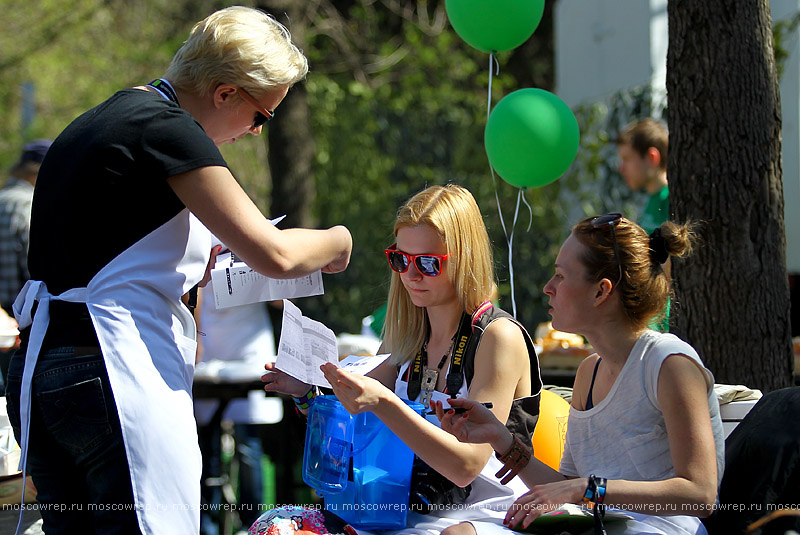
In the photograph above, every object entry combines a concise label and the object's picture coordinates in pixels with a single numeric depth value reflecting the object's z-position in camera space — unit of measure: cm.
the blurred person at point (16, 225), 1080
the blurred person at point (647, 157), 931
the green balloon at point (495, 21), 736
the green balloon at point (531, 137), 730
